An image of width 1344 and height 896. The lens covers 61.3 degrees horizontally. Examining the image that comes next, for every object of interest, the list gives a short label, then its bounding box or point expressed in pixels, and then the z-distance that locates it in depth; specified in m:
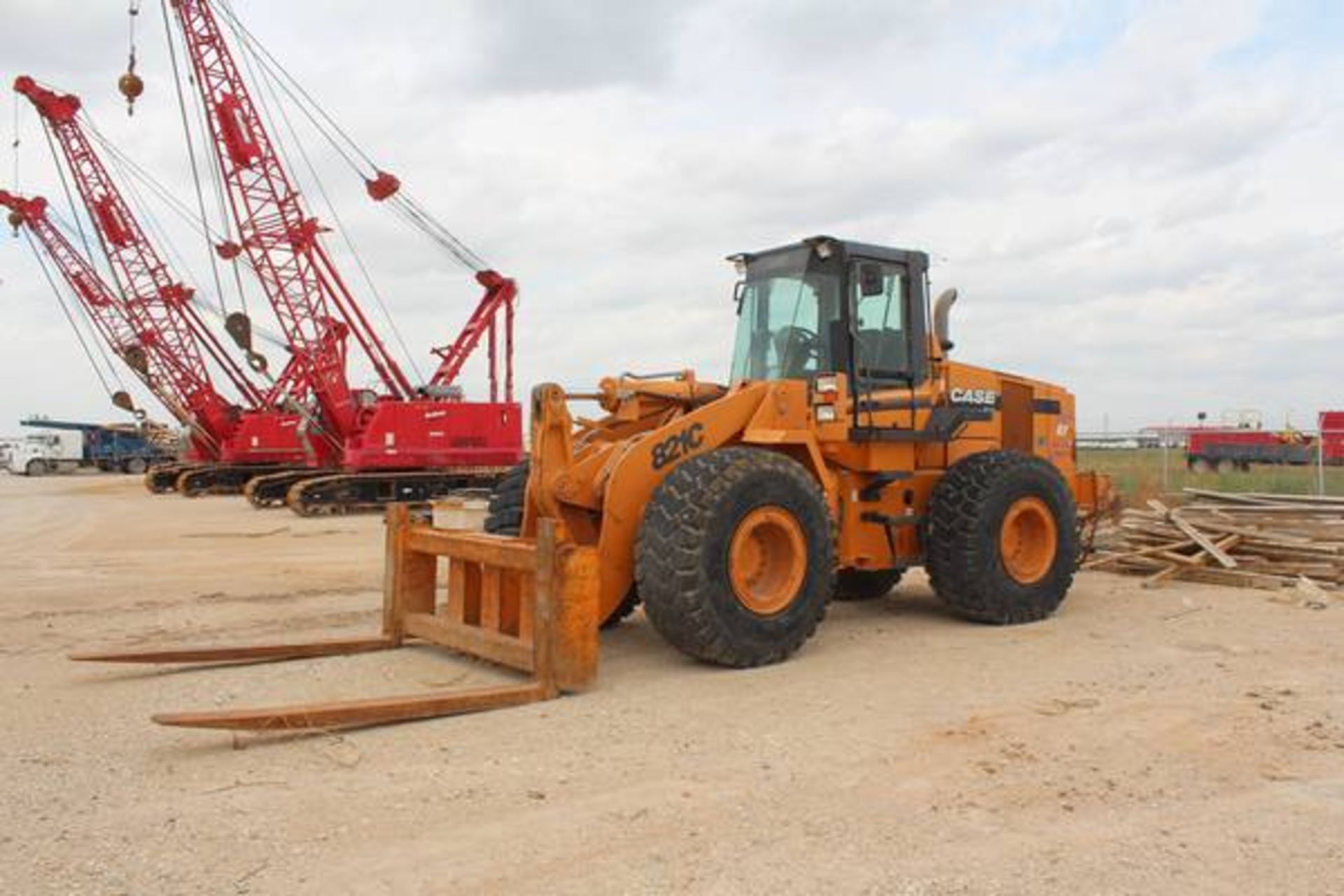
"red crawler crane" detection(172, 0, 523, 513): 23.67
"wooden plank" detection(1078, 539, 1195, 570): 11.69
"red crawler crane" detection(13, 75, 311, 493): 31.75
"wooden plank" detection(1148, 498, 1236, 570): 11.05
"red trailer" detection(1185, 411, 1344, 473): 33.62
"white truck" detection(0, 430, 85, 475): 53.91
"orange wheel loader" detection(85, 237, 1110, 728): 6.46
